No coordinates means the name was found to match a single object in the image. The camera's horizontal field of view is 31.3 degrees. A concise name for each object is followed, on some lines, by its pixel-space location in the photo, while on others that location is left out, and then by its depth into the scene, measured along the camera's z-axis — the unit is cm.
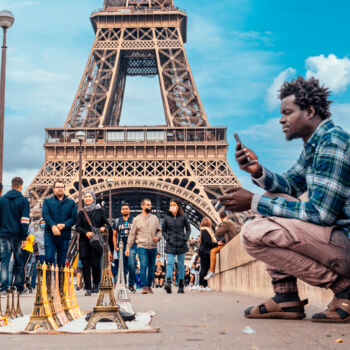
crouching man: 406
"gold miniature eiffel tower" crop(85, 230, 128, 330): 395
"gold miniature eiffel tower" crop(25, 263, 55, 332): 402
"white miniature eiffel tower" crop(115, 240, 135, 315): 599
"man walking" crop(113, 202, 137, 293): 1276
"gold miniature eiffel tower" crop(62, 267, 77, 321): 476
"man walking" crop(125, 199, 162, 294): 1180
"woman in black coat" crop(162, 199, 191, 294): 1169
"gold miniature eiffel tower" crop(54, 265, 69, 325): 442
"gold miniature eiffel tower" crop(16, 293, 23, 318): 521
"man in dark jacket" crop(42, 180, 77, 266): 1000
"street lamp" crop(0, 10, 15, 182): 1423
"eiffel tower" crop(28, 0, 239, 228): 4053
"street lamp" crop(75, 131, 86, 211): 2277
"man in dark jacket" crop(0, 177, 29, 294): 1019
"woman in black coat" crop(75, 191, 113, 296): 1042
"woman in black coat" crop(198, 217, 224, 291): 1345
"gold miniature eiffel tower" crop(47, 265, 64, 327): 421
